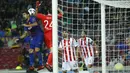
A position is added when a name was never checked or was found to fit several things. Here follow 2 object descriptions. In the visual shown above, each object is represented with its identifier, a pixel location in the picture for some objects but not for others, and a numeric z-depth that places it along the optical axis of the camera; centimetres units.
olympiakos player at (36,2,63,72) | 1950
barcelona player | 1912
